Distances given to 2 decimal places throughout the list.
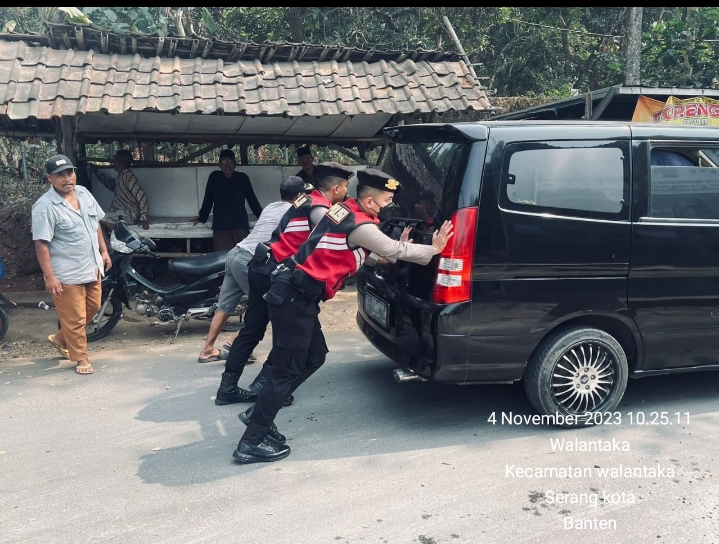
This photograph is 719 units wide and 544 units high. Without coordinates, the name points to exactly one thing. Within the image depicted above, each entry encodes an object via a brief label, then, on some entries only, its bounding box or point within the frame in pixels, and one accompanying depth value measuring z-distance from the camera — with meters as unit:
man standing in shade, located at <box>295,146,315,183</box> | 9.02
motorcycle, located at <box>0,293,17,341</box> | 6.13
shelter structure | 6.60
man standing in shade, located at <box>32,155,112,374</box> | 5.04
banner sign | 7.09
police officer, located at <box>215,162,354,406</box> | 4.23
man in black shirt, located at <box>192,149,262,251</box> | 8.23
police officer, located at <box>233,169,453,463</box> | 3.55
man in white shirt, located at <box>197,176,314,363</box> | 4.88
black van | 3.72
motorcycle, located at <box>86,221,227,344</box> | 6.27
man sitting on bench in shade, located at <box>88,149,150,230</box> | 8.55
